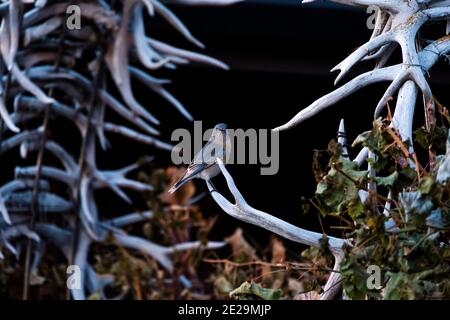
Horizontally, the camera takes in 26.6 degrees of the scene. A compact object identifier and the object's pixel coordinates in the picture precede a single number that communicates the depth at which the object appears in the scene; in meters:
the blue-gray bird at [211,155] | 2.42
